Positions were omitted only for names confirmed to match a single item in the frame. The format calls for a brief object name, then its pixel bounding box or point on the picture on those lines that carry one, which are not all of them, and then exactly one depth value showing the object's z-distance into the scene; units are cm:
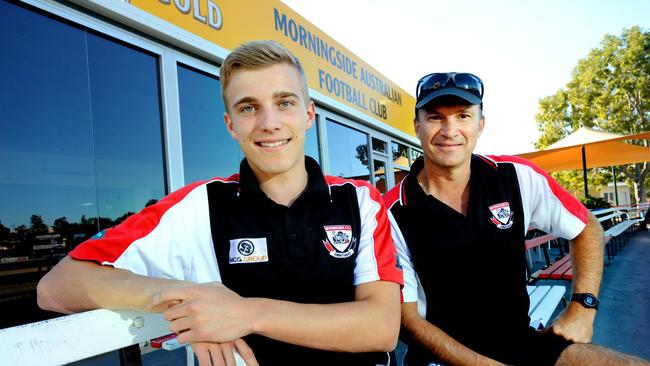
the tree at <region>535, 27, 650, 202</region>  2330
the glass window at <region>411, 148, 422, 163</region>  838
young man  116
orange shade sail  1004
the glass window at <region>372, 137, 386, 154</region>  636
